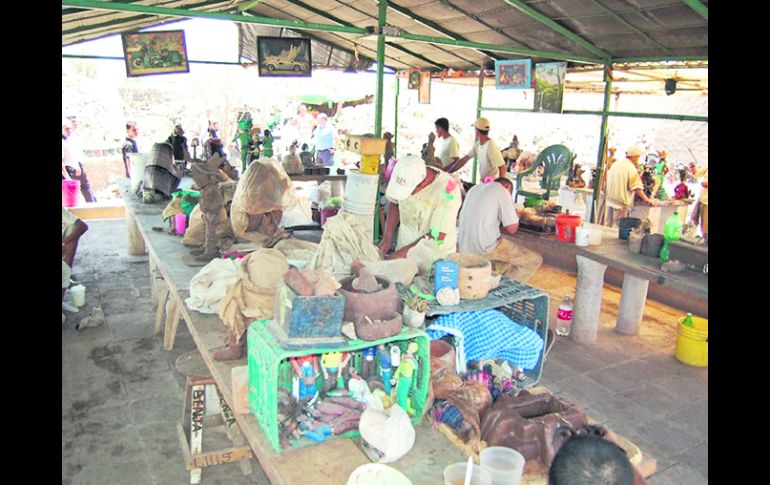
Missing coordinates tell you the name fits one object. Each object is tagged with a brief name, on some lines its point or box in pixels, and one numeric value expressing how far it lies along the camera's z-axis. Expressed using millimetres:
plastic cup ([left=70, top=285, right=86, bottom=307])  5812
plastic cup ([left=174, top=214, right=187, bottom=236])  5059
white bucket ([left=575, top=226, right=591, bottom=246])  5195
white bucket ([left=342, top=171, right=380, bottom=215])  5922
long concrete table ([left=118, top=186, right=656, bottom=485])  2020
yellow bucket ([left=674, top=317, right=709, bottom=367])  4918
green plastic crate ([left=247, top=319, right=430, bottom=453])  2088
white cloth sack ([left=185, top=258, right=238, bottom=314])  3293
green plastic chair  7004
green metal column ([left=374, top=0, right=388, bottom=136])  6730
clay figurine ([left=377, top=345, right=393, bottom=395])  2346
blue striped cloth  2836
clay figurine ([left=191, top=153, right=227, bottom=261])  4355
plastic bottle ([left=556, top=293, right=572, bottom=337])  5570
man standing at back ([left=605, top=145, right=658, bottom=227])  7461
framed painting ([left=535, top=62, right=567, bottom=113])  7975
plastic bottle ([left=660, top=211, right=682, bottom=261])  4711
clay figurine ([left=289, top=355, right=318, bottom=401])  2256
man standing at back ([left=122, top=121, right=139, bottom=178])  10315
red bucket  5398
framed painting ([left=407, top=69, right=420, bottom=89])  11227
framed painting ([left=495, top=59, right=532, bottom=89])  8320
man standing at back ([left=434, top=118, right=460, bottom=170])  8586
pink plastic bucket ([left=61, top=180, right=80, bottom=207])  9742
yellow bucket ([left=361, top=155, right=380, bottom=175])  6230
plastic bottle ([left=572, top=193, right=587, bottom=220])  8960
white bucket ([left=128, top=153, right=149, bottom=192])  6723
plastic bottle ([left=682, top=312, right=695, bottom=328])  5012
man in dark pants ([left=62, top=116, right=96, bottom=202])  10328
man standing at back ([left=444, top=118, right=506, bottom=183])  7238
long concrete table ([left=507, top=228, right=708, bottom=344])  4426
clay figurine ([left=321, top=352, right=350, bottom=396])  2271
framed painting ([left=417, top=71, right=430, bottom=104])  11078
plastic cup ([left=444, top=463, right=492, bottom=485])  1827
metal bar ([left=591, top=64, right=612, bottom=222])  7633
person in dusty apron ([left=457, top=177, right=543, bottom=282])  4637
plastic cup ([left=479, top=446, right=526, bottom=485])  1879
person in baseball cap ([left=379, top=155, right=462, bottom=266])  3670
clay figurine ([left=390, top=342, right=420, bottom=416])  2287
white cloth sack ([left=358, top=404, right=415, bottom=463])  2053
